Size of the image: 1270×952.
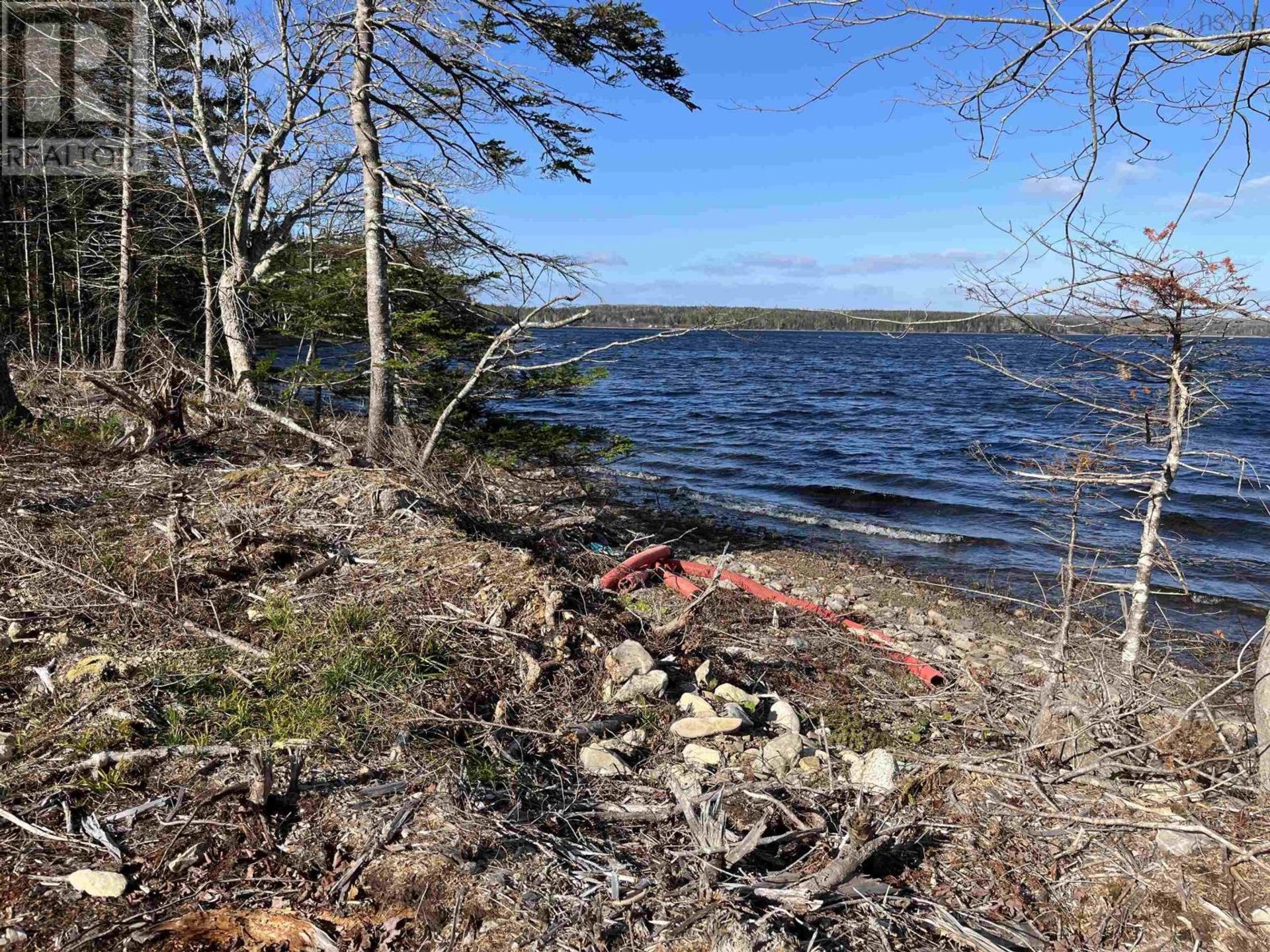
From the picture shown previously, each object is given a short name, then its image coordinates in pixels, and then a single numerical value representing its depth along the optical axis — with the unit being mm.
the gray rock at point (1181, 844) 3020
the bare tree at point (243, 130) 10492
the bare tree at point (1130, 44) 2502
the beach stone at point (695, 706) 4121
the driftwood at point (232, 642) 4188
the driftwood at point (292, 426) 7234
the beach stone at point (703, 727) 3965
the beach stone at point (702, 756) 3791
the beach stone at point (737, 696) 4348
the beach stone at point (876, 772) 3574
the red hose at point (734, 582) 5461
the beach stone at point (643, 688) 4266
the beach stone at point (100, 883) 2688
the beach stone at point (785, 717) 4199
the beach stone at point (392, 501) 6020
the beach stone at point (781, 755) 3787
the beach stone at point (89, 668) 3867
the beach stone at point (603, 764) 3615
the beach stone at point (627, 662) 4410
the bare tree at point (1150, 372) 4242
